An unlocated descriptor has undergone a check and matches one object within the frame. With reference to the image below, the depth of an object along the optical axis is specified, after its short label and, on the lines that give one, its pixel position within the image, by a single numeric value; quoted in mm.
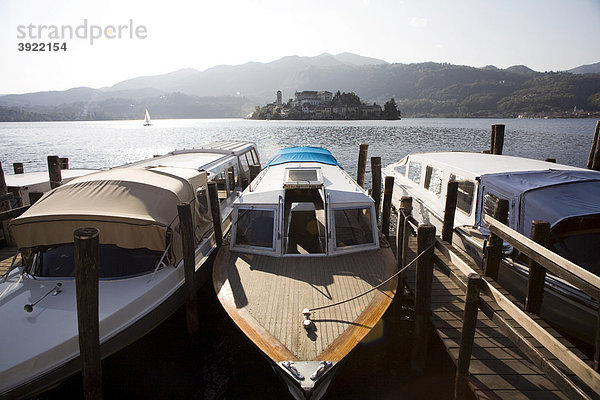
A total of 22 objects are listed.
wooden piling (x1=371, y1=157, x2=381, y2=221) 11958
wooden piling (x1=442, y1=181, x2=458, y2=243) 8484
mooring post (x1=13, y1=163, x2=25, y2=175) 17984
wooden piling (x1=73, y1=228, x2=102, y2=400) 4535
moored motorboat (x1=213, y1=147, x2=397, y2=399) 5230
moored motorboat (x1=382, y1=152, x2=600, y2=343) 6355
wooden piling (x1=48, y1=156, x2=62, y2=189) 10992
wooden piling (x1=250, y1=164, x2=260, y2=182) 14475
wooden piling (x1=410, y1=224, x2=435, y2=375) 6016
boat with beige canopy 5055
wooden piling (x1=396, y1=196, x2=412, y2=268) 7508
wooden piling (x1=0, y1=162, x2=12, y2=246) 10320
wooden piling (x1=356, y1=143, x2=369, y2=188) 15125
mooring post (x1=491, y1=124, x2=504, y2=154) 14617
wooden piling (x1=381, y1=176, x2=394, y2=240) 9859
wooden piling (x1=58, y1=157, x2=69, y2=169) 19266
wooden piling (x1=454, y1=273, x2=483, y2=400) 4656
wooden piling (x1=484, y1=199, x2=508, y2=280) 7125
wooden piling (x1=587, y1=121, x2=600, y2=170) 14406
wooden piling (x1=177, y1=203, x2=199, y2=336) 6984
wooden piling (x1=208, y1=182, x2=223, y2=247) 8930
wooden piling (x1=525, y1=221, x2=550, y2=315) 5922
